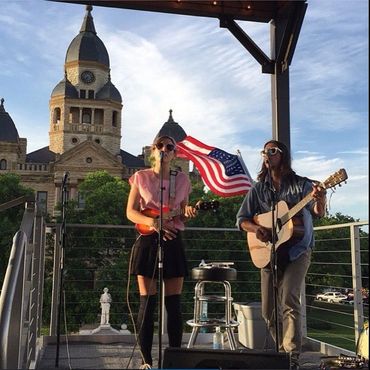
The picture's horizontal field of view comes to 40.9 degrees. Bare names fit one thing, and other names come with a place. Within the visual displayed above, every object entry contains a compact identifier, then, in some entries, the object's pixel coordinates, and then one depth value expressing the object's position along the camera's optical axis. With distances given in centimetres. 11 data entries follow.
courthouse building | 5303
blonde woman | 290
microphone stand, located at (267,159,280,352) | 303
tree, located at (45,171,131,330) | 2408
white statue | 731
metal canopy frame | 466
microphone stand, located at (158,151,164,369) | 276
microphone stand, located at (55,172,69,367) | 346
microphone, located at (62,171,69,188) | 375
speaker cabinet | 244
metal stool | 369
